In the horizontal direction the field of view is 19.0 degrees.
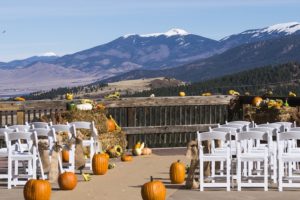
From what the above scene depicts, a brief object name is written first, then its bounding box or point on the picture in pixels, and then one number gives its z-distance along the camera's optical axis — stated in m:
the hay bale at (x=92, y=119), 20.28
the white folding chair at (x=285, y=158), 13.84
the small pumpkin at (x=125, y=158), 19.57
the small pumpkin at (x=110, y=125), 20.59
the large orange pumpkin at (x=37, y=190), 12.97
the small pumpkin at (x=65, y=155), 18.58
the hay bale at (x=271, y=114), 20.70
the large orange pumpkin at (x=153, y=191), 12.96
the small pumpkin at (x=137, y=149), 20.92
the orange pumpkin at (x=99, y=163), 16.62
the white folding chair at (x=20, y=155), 14.61
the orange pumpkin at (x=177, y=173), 15.17
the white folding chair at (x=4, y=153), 15.18
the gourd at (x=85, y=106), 20.70
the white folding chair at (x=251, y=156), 14.02
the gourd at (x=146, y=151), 21.03
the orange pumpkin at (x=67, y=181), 14.32
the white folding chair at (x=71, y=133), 16.00
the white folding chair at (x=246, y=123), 16.30
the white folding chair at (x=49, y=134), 15.20
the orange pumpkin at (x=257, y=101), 22.12
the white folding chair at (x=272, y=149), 14.38
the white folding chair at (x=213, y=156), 14.02
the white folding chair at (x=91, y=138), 17.50
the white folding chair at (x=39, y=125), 16.88
